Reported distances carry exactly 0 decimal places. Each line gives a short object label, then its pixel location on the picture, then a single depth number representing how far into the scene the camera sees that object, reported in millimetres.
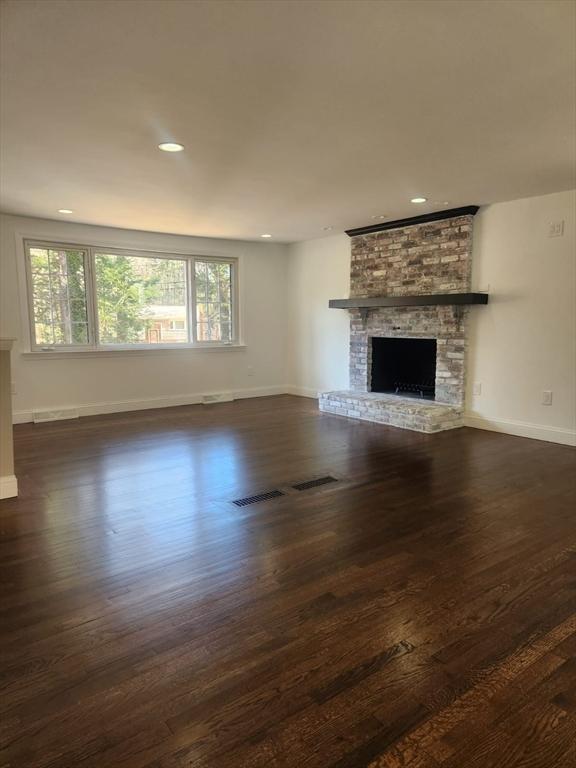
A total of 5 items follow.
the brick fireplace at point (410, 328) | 5562
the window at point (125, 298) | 6086
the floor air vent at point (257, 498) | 3350
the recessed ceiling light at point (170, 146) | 3312
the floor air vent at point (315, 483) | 3648
